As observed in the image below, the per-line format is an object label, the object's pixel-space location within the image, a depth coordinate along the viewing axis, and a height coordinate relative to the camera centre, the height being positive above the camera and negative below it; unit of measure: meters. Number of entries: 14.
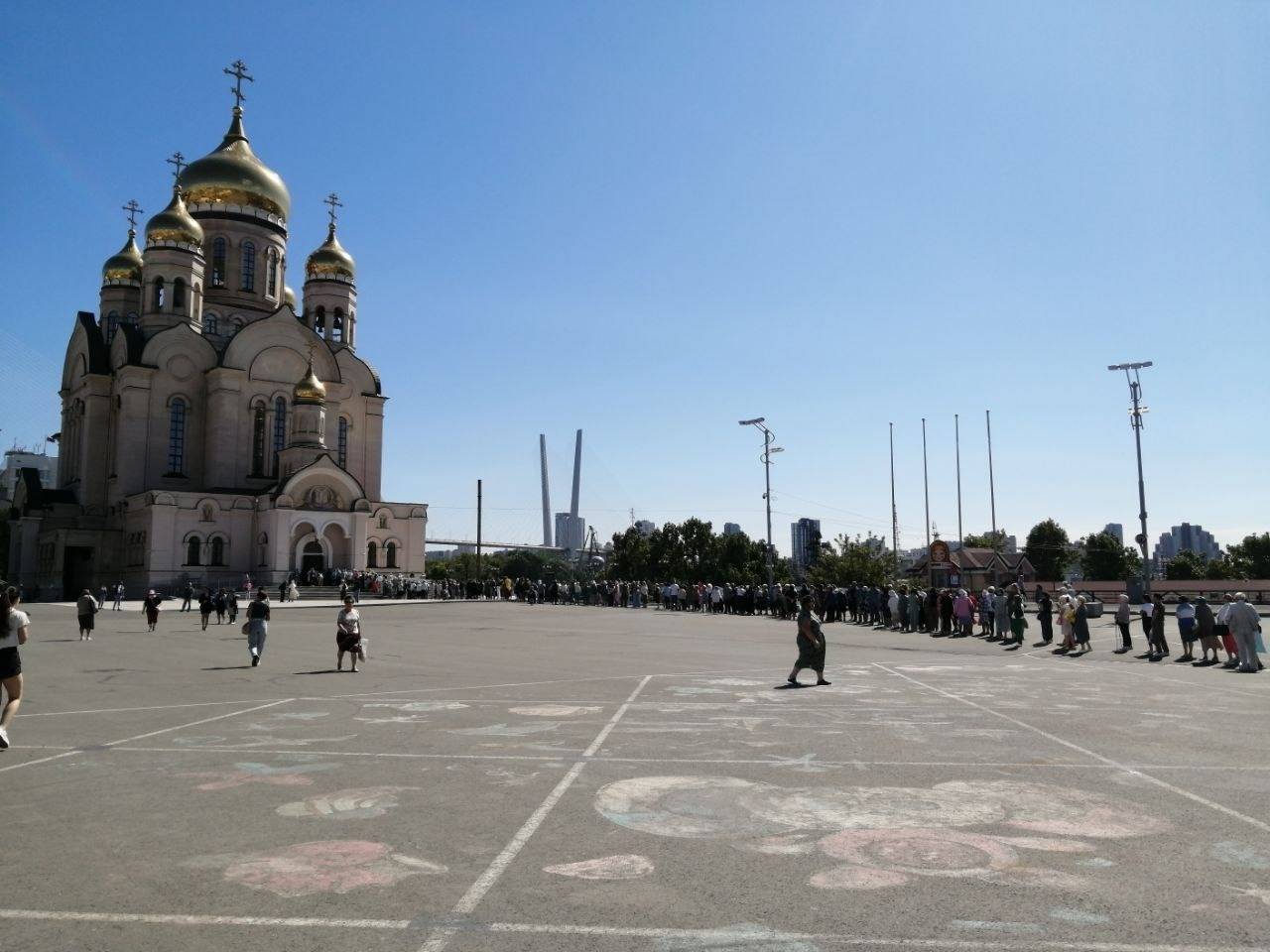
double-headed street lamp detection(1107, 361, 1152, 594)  38.56 +6.25
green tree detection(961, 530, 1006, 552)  93.69 +3.10
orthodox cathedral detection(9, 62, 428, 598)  53.69 +10.18
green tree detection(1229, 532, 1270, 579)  95.94 +0.74
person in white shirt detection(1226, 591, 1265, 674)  17.80 -1.32
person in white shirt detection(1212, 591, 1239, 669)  18.84 -1.41
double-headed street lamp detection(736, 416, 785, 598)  45.91 +6.27
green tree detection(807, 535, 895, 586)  69.06 +0.33
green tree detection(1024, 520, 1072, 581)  94.38 +1.64
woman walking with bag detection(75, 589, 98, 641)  23.67 -0.85
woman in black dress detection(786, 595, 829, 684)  14.48 -1.21
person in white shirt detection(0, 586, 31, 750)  9.44 -0.76
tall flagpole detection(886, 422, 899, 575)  67.69 +3.00
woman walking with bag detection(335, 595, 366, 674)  16.20 -1.03
